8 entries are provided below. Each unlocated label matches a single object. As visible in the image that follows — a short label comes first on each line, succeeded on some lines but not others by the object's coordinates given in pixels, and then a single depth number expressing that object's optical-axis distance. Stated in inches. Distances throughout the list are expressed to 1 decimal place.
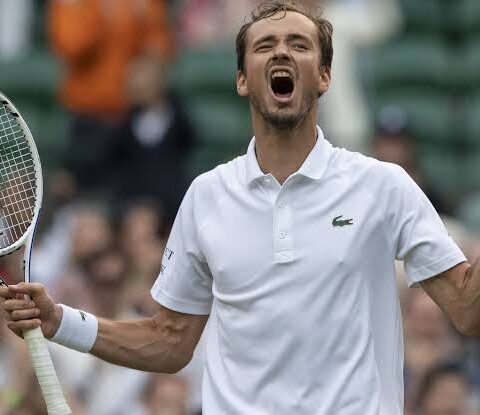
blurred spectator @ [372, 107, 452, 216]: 693.9
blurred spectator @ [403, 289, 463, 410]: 609.6
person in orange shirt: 843.4
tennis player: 366.9
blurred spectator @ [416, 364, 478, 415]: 584.4
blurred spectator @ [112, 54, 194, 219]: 801.6
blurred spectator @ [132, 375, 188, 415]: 610.2
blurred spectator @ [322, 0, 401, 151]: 836.6
